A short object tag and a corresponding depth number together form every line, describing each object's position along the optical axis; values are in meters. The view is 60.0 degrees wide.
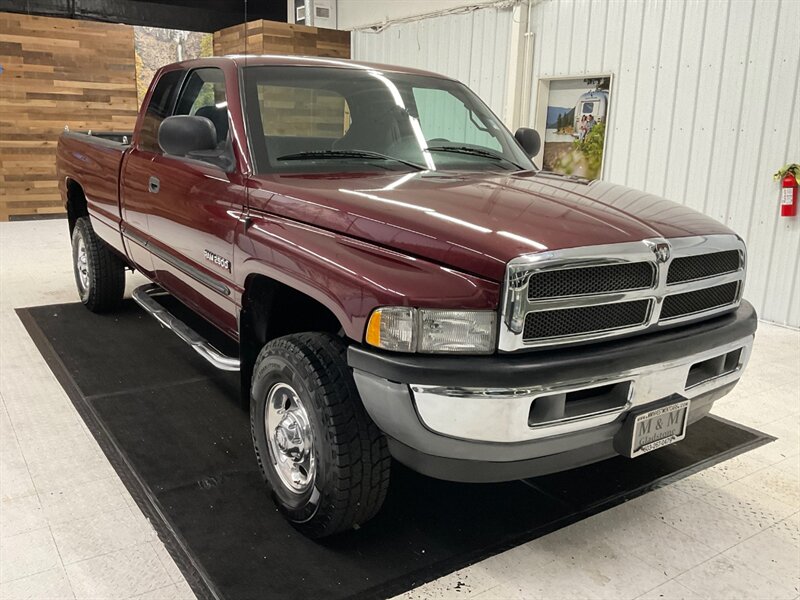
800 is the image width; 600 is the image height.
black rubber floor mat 2.21
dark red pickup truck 1.88
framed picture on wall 6.66
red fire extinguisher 5.16
